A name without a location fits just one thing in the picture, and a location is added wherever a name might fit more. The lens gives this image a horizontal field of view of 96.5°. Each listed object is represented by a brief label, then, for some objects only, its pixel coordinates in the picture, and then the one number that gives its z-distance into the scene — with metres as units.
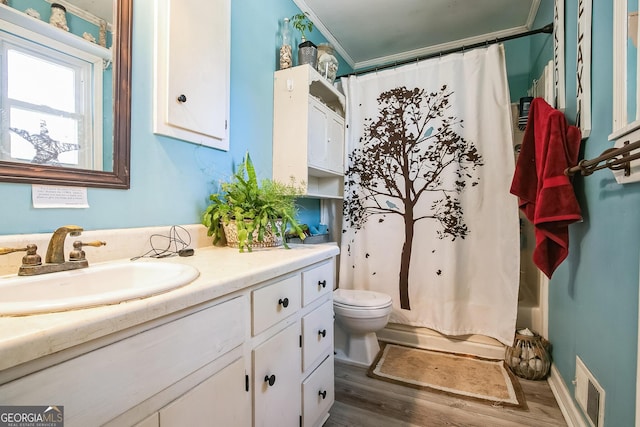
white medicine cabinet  1.15
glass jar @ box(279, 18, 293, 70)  1.88
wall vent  1.07
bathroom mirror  0.97
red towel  1.24
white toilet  1.82
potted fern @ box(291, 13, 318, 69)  1.92
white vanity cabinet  0.46
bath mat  1.60
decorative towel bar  0.81
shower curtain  1.95
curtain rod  1.76
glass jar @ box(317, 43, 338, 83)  2.06
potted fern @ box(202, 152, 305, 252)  1.24
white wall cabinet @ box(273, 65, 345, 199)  1.81
